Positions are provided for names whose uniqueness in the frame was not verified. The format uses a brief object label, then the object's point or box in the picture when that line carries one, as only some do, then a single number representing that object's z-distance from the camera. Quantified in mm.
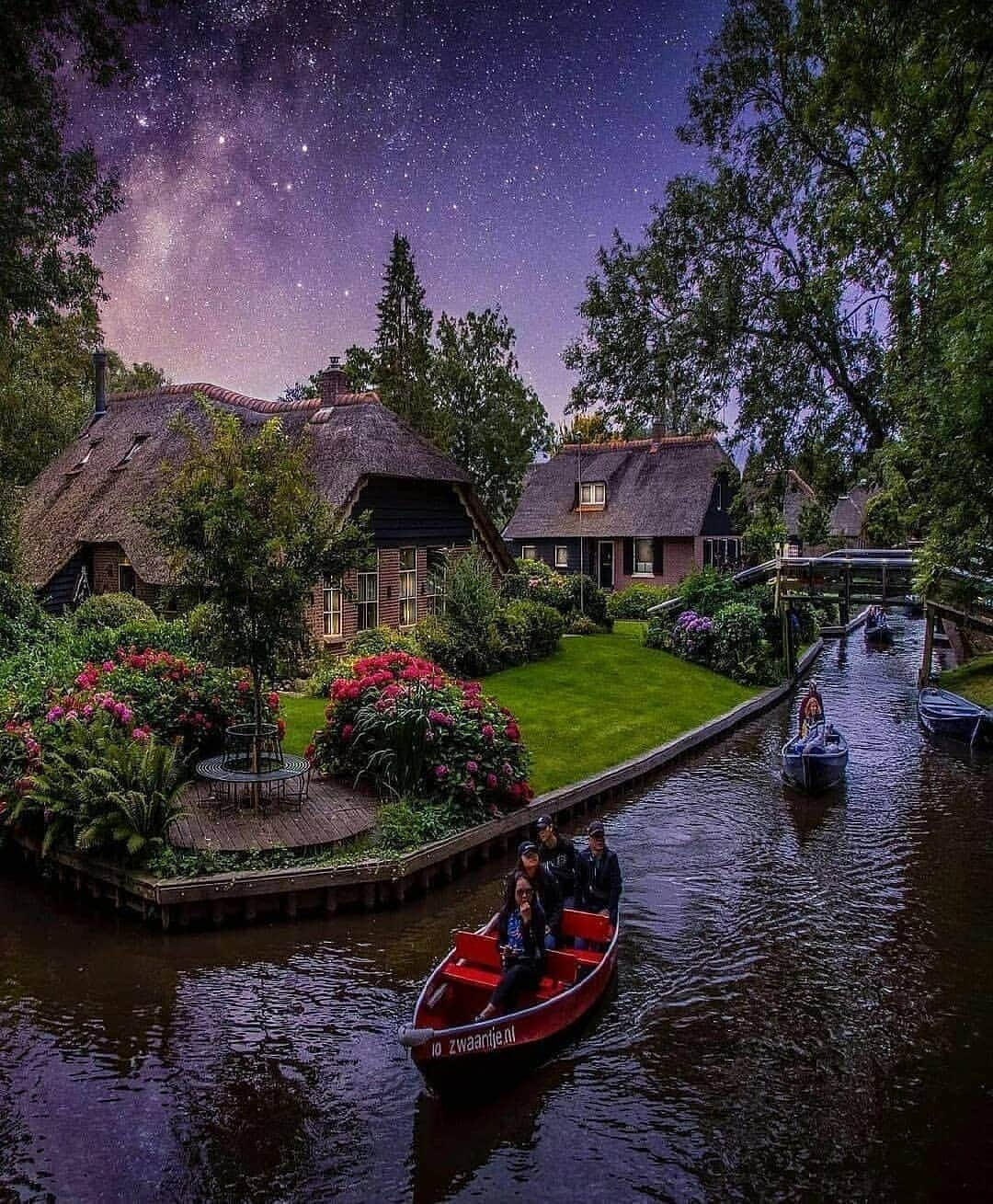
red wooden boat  8312
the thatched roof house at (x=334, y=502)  26250
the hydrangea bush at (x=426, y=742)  14922
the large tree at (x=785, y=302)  16984
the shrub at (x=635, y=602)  42844
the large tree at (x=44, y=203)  17547
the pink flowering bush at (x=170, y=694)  15297
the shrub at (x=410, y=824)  13539
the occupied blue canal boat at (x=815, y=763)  18531
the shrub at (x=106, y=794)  12359
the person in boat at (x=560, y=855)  11477
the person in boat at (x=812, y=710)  20438
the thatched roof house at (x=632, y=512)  47969
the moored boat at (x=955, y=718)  22656
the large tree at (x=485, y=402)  54062
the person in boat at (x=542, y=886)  10234
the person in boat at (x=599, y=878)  11258
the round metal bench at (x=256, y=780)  13883
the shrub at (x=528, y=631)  28062
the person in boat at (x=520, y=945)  9281
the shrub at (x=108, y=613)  22812
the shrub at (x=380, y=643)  24062
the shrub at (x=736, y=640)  30812
